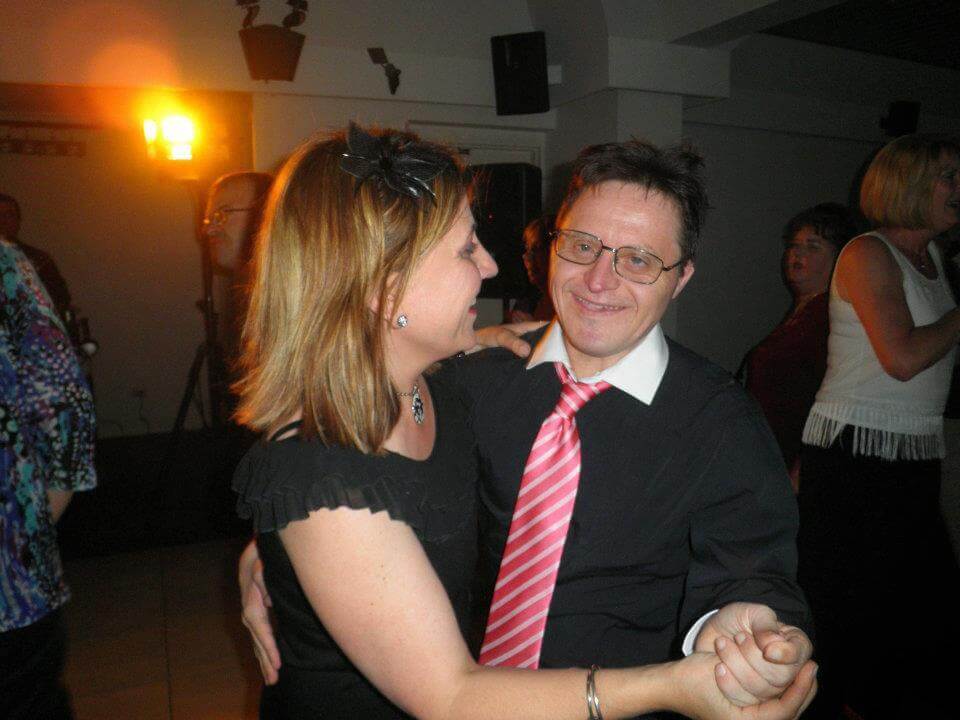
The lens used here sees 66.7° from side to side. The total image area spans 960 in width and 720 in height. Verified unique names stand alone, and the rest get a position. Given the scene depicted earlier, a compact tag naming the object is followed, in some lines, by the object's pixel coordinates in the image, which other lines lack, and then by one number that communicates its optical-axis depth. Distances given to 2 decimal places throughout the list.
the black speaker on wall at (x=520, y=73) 5.06
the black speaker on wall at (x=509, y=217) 4.25
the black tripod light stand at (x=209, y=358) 4.87
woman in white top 2.30
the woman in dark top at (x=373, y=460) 1.03
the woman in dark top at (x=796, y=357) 2.87
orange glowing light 5.25
